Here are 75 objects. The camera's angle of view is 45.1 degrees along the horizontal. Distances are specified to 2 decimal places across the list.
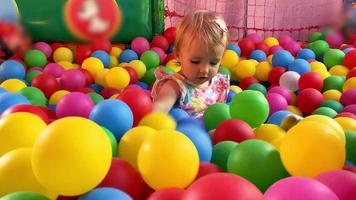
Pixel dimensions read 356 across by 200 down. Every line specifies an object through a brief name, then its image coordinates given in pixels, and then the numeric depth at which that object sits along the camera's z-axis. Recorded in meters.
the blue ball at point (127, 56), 2.12
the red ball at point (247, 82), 1.84
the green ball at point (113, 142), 0.85
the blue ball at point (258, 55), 2.14
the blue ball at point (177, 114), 1.17
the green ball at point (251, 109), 1.10
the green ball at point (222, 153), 0.85
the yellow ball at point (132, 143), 0.82
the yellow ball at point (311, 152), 0.70
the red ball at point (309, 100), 1.48
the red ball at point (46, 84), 1.63
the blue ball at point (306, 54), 2.09
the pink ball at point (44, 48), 2.15
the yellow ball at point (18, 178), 0.67
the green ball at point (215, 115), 1.14
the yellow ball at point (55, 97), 1.51
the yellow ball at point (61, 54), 2.14
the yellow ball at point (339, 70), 1.85
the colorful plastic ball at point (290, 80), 1.74
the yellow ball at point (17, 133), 0.81
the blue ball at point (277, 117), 1.21
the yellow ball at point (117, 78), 1.75
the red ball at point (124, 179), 0.68
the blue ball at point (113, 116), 0.96
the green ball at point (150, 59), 2.06
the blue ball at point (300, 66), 1.82
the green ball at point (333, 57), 1.99
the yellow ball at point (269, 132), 0.96
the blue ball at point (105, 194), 0.60
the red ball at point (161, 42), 2.27
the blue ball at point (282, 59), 1.95
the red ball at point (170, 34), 2.32
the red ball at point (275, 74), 1.86
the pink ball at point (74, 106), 1.07
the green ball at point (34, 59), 2.05
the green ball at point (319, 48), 2.19
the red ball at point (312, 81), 1.64
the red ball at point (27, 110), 1.02
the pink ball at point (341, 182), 0.59
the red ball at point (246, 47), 2.26
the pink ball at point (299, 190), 0.52
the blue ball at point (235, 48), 2.18
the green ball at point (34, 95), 1.45
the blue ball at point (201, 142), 0.83
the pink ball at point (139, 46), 2.22
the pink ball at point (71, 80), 1.72
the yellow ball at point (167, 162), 0.68
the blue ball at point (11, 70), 1.83
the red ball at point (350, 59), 1.87
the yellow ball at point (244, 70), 1.94
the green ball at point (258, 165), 0.72
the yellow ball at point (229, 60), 2.03
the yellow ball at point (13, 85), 1.57
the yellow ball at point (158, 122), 0.97
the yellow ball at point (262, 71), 1.94
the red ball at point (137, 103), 1.11
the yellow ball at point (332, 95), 1.51
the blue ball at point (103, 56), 2.06
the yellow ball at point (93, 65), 1.93
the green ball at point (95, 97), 1.41
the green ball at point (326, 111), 1.29
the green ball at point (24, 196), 0.60
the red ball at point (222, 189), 0.51
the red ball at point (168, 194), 0.60
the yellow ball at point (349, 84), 1.55
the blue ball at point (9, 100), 1.18
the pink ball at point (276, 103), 1.38
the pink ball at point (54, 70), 1.88
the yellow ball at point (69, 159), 0.61
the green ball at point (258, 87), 1.69
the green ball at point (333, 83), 1.64
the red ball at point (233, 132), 0.94
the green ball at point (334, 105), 1.40
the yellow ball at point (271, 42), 2.37
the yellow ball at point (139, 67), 1.94
